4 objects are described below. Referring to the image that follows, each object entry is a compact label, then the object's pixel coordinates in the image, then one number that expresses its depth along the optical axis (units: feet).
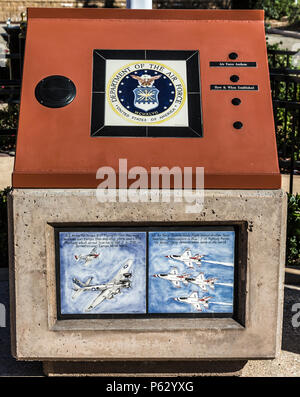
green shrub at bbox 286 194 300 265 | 16.06
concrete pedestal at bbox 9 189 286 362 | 9.61
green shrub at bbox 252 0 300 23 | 72.71
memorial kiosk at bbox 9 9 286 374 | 9.66
